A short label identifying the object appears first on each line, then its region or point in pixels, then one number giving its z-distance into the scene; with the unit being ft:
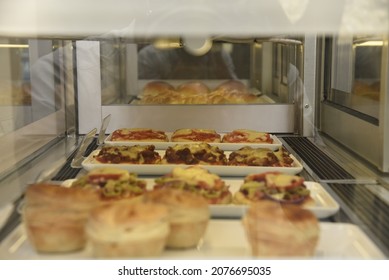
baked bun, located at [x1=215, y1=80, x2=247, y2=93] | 3.43
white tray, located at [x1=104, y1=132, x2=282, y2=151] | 3.19
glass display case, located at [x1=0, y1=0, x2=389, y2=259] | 2.55
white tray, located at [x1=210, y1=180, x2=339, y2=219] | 2.27
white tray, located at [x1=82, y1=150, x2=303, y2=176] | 2.70
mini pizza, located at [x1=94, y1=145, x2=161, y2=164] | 2.96
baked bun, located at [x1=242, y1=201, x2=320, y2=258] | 2.15
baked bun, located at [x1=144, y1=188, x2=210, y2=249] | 2.18
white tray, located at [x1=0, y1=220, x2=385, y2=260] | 2.20
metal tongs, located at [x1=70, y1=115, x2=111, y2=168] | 3.18
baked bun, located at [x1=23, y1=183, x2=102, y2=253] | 2.19
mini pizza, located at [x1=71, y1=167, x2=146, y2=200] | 2.36
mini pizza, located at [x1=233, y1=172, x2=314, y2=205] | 2.34
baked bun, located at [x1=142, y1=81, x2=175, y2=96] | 3.35
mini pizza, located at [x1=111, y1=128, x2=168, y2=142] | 3.25
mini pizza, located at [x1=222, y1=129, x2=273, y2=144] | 3.36
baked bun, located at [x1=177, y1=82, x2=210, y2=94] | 3.38
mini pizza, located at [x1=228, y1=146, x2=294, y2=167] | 2.96
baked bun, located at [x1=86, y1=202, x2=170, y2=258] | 2.09
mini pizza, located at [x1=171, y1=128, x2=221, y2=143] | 3.31
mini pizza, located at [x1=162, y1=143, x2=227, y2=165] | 2.93
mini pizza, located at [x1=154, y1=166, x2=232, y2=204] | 2.38
